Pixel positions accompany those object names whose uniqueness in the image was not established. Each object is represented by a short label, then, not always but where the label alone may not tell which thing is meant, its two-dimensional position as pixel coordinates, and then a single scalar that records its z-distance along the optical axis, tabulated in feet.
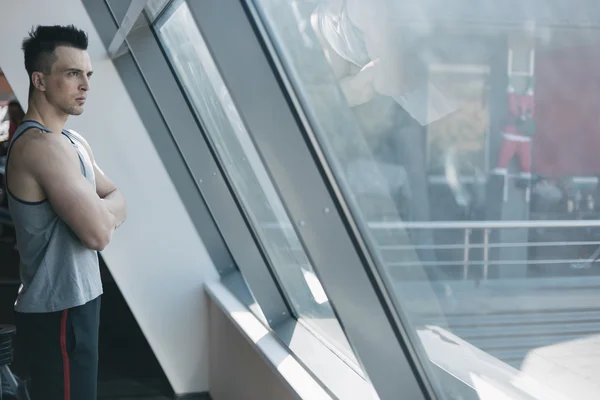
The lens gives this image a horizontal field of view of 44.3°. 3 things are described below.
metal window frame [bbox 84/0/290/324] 12.09
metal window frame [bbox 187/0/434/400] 5.69
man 7.03
